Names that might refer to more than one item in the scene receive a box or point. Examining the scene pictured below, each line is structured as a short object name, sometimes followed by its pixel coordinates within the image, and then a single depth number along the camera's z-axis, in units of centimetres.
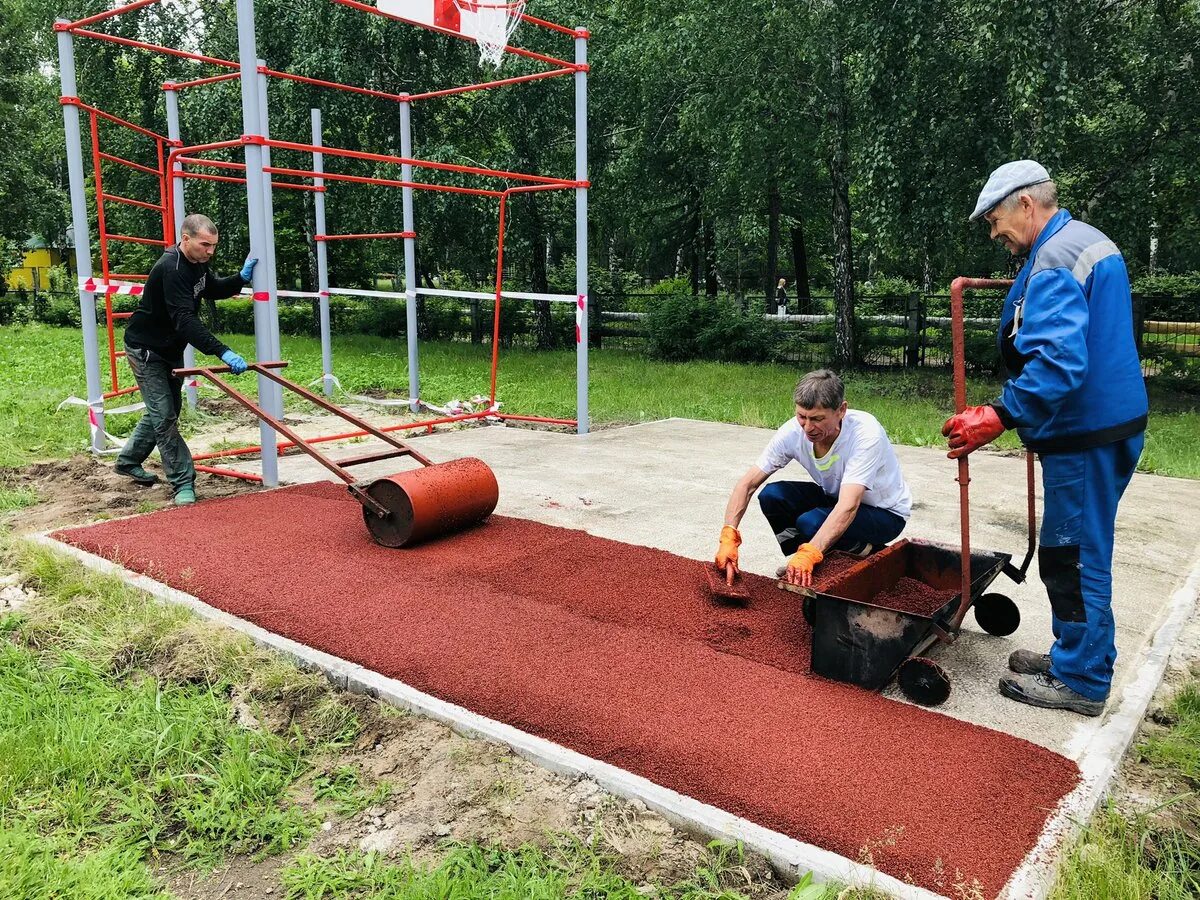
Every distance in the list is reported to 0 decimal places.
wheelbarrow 322
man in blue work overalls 302
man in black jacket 577
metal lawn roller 491
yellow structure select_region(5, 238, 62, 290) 3550
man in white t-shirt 374
